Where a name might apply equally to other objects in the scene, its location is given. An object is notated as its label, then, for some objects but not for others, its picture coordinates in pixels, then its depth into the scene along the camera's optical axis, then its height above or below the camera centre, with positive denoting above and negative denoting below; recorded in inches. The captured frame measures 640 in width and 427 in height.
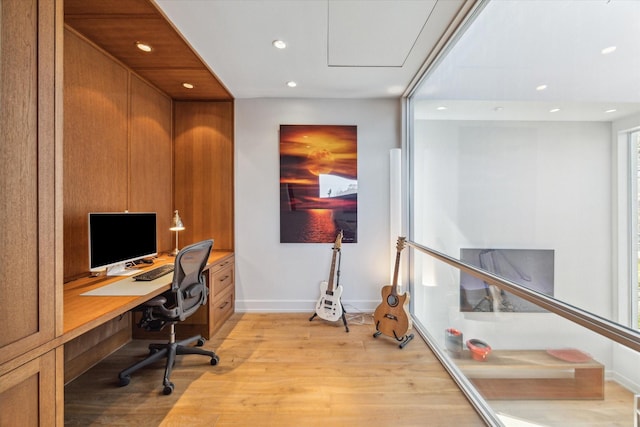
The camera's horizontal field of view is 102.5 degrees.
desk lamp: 104.0 -4.2
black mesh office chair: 70.9 -26.5
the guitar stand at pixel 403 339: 91.8 -46.2
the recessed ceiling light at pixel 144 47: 79.0 +52.3
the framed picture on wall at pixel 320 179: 120.5 +16.4
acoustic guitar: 93.0 -37.7
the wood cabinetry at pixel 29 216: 33.6 -0.3
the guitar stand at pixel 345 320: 103.6 -43.7
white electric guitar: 108.2 -36.2
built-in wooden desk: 50.4 -21.1
